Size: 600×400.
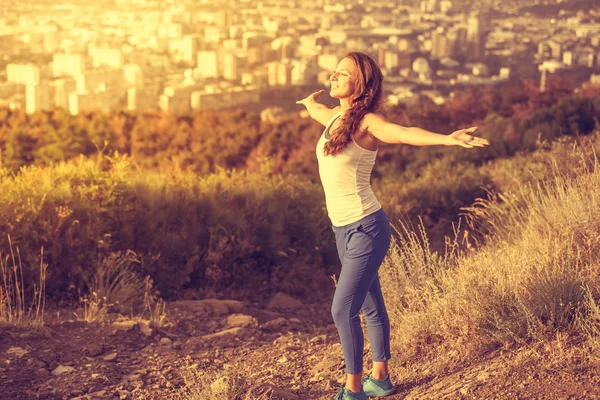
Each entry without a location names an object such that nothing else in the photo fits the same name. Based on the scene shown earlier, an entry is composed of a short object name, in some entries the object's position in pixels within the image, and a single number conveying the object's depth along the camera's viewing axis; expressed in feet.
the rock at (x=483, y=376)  15.26
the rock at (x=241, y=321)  24.12
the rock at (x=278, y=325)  24.02
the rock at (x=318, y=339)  21.51
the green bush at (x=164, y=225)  26.07
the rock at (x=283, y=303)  28.32
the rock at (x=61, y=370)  18.70
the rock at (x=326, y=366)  18.57
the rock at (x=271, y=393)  16.29
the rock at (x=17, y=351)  19.38
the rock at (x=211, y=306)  25.75
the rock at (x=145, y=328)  22.16
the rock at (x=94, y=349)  20.27
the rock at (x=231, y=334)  22.37
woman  14.11
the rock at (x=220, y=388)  15.99
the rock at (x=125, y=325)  22.16
